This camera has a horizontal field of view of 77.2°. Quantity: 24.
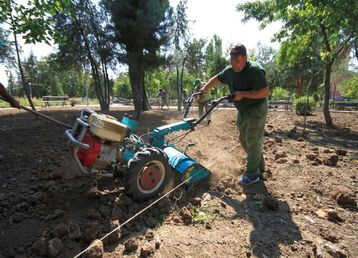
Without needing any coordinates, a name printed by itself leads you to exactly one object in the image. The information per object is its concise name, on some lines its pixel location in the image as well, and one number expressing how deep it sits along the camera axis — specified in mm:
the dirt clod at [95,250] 1853
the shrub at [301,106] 13461
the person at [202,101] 8466
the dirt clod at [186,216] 2506
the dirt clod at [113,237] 2109
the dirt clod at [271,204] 2740
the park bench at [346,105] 19031
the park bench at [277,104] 19330
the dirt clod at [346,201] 2805
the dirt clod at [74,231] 2070
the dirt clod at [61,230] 2081
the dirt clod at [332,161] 4098
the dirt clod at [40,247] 1878
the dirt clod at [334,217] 2535
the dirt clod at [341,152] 4746
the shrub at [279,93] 41062
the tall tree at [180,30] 14898
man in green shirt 3006
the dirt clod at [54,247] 1858
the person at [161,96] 17531
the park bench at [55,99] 20336
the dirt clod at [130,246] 2023
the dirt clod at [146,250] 1970
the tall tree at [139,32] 11031
